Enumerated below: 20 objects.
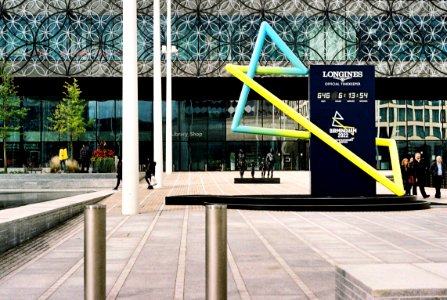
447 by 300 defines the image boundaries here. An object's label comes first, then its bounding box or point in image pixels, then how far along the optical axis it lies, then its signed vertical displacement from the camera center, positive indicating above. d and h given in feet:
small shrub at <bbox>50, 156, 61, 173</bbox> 121.29 -0.71
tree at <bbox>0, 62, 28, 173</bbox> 136.64 +13.93
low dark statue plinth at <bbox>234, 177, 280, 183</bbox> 105.66 -3.32
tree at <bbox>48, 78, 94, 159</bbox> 142.51 +11.15
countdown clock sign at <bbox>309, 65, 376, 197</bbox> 56.90 +3.74
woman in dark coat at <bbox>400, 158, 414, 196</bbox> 71.27 -1.87
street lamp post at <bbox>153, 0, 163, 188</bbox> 77.17 +7.93
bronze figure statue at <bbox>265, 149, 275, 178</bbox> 119.34 +0.01
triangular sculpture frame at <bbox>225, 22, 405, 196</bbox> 57.93 +5.66
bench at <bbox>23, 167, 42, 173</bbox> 131.69 -1.60
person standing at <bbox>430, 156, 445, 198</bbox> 71.36 -1.42
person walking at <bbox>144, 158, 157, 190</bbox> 88.63 -0.91
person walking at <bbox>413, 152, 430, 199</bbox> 70.59 -1.29
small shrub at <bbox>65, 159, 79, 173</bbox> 117.80 -0.91
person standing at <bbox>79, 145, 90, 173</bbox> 114.01 +1.18
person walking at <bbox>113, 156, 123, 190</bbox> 82.34 -1.38
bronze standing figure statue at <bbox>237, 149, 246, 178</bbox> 121.49 -0.16
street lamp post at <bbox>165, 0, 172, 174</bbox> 110.73 +9.82
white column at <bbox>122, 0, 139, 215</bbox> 50.34 +4.74
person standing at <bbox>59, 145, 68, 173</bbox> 115.65 +0.67
